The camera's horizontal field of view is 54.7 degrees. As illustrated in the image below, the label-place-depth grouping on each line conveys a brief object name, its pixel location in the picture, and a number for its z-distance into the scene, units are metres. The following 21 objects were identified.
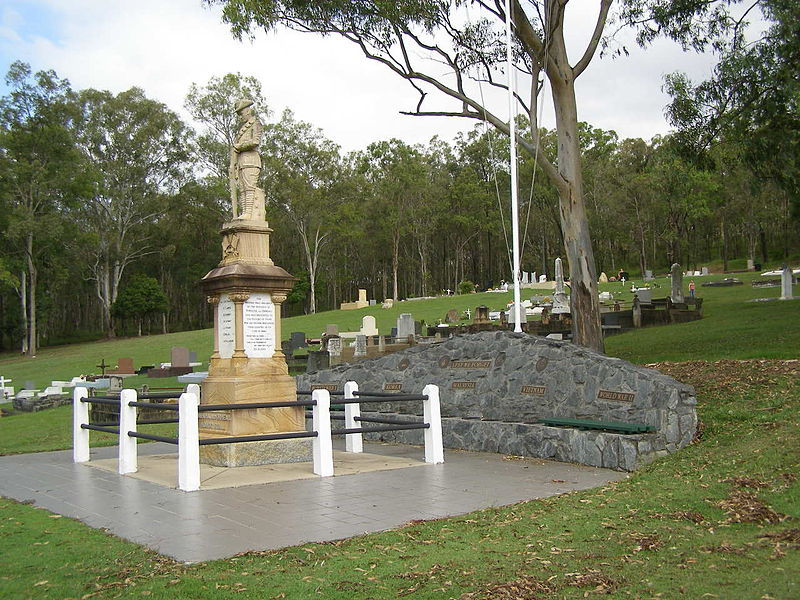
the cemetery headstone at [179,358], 30.62
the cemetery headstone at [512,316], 29.72
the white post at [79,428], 12.12
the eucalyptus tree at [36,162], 51.03
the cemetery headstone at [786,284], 31.14
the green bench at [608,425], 10.30
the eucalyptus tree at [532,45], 17.03
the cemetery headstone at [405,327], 27.00
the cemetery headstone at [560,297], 34.28
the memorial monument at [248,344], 11.43
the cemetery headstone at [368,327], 33.53
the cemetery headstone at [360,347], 25.08
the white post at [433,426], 11.19
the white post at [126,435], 10.57
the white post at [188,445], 9.23
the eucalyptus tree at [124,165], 59.25
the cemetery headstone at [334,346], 26.16
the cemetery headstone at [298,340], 30.60
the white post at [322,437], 10.20
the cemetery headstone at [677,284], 32.50
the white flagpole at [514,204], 15.77
